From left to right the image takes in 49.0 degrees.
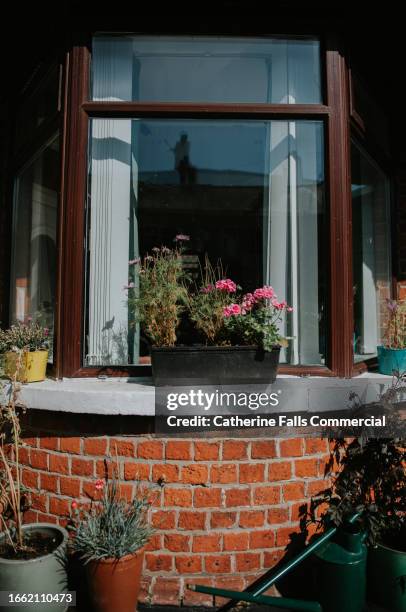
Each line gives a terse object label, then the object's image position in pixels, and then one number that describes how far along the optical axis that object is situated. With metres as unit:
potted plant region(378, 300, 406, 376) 2.71
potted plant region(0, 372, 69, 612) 2.03
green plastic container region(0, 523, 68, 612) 2.03
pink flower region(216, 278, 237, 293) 2.50
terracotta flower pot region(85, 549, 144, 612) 2.01
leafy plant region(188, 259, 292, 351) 2.36
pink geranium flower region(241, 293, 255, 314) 2.45
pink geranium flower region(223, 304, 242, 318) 2.37
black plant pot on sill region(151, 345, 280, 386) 2.31
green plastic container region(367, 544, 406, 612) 2.22
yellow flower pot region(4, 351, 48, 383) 2.47
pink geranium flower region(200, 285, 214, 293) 2.59
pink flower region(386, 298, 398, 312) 2.89
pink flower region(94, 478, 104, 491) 2.20
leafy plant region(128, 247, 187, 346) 2.47
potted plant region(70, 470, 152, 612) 2.01
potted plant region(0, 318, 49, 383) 2.47
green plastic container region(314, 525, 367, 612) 2.10
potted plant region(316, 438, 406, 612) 2.23
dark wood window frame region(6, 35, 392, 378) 2.55
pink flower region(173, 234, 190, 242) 2.82
